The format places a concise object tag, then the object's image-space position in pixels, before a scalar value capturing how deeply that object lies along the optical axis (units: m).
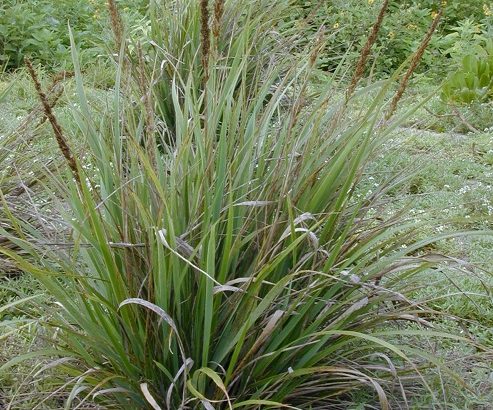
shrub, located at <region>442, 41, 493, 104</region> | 7.20
